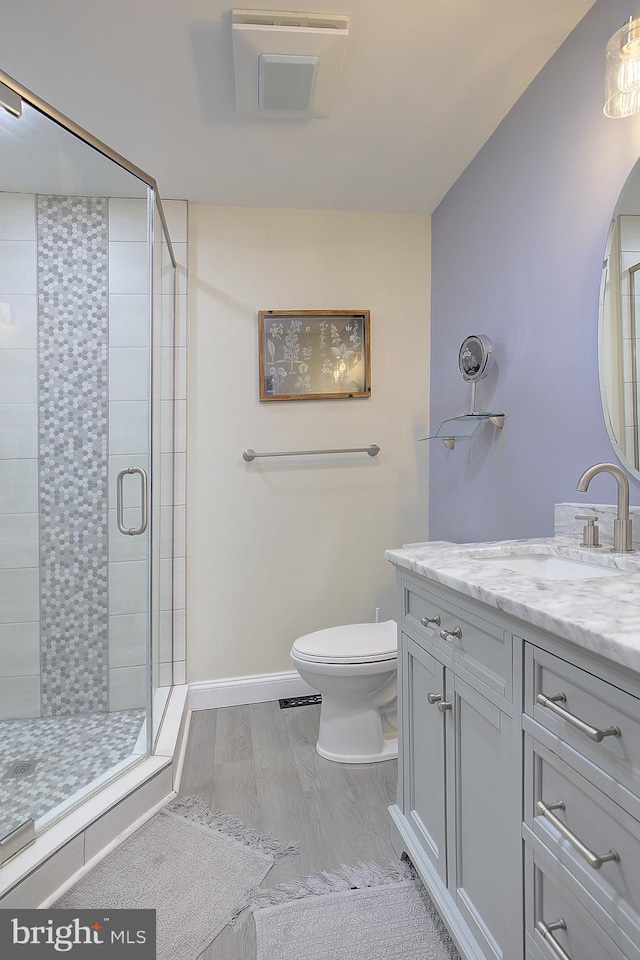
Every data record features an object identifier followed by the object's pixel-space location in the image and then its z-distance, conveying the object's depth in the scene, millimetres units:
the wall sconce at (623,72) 1198
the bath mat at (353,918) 1215
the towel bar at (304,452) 2547
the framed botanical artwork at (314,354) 2586
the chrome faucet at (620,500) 1295
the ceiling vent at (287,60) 1485
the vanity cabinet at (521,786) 695
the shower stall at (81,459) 1804
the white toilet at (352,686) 1922
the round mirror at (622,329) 1345
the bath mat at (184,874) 1289
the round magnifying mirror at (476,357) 2016
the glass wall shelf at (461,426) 2004
